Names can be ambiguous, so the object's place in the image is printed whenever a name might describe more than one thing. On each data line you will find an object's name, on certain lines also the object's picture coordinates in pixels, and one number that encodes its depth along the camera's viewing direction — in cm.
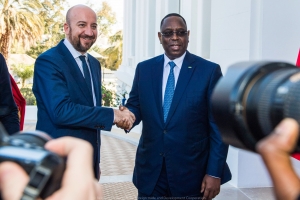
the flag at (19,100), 337
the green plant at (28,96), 1702
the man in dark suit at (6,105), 276
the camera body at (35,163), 61
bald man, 281
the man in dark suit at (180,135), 289
